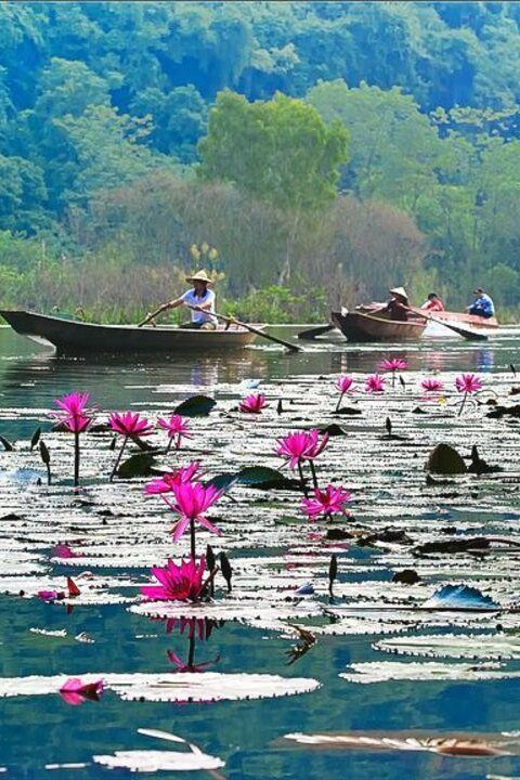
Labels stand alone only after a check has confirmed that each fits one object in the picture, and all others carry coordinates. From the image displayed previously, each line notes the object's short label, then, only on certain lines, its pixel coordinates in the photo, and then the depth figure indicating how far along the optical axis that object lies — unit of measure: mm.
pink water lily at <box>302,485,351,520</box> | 9248
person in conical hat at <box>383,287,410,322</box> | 65880
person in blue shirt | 77362
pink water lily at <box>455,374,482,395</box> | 18128
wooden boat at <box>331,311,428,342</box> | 61153
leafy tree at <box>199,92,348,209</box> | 143672
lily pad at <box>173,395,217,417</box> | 14797
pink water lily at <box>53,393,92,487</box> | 11013
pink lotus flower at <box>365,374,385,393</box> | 20553
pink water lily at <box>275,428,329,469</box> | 10200
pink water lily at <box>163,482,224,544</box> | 7157
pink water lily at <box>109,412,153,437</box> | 11213
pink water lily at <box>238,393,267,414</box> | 17115
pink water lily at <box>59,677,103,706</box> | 5652
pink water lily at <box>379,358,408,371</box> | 23070
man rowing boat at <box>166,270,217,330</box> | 44759
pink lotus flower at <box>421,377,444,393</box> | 21766
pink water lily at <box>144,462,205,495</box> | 7652
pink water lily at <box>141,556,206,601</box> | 7015
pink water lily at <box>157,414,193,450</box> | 12794
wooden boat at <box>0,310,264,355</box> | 43562
